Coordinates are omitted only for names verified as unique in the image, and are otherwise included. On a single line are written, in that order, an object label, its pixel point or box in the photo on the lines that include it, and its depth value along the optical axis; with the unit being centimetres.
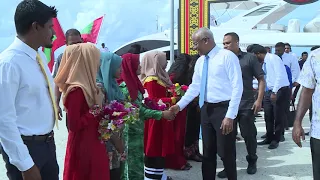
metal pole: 880
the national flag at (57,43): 584
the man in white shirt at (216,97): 366
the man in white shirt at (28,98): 194
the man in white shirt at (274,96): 621
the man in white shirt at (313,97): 277
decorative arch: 878
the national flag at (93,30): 693
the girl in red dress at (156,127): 422
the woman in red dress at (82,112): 260
